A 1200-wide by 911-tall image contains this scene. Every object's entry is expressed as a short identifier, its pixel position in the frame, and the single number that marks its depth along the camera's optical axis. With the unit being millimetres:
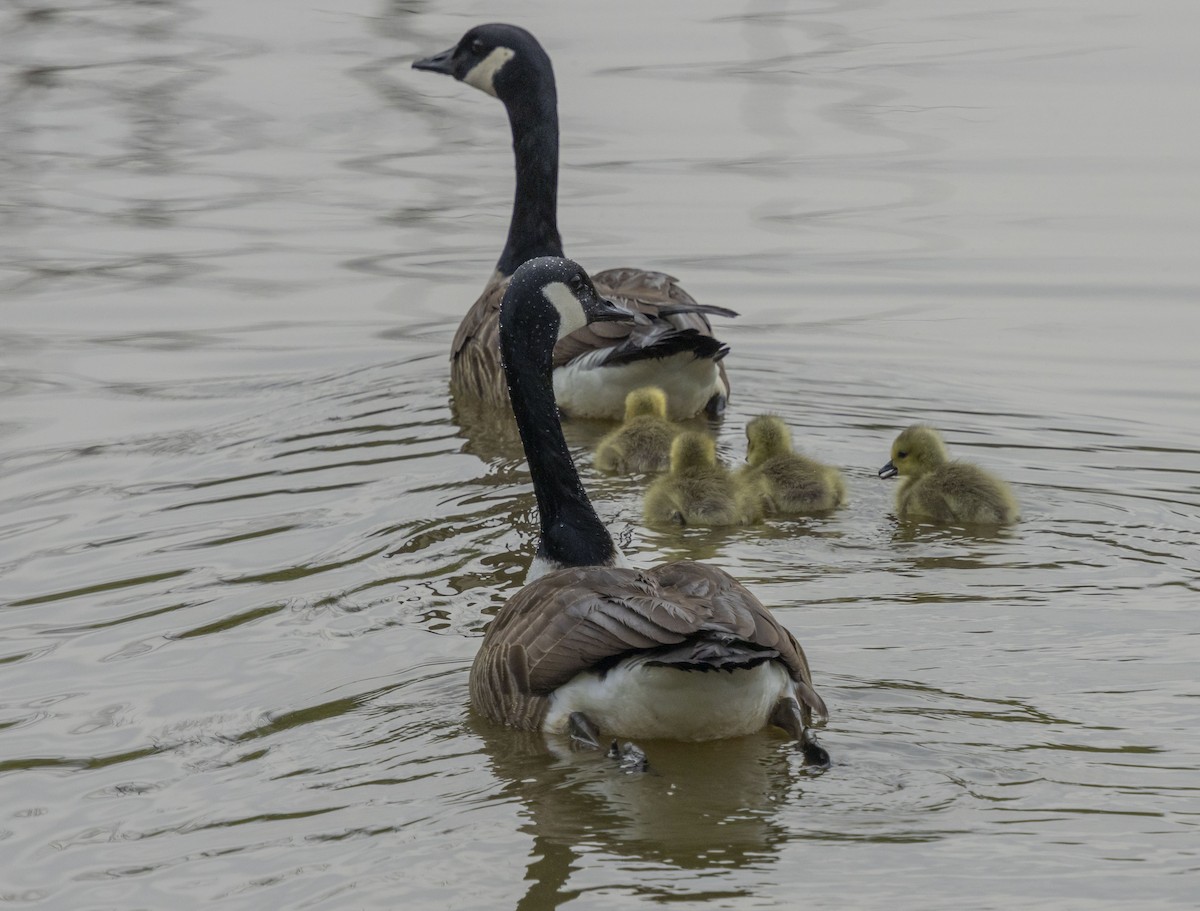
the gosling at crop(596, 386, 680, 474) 19344
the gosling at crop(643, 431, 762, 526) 17141
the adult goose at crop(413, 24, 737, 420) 21328
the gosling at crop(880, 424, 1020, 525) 16969
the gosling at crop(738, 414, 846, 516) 17469
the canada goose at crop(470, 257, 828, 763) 11070
